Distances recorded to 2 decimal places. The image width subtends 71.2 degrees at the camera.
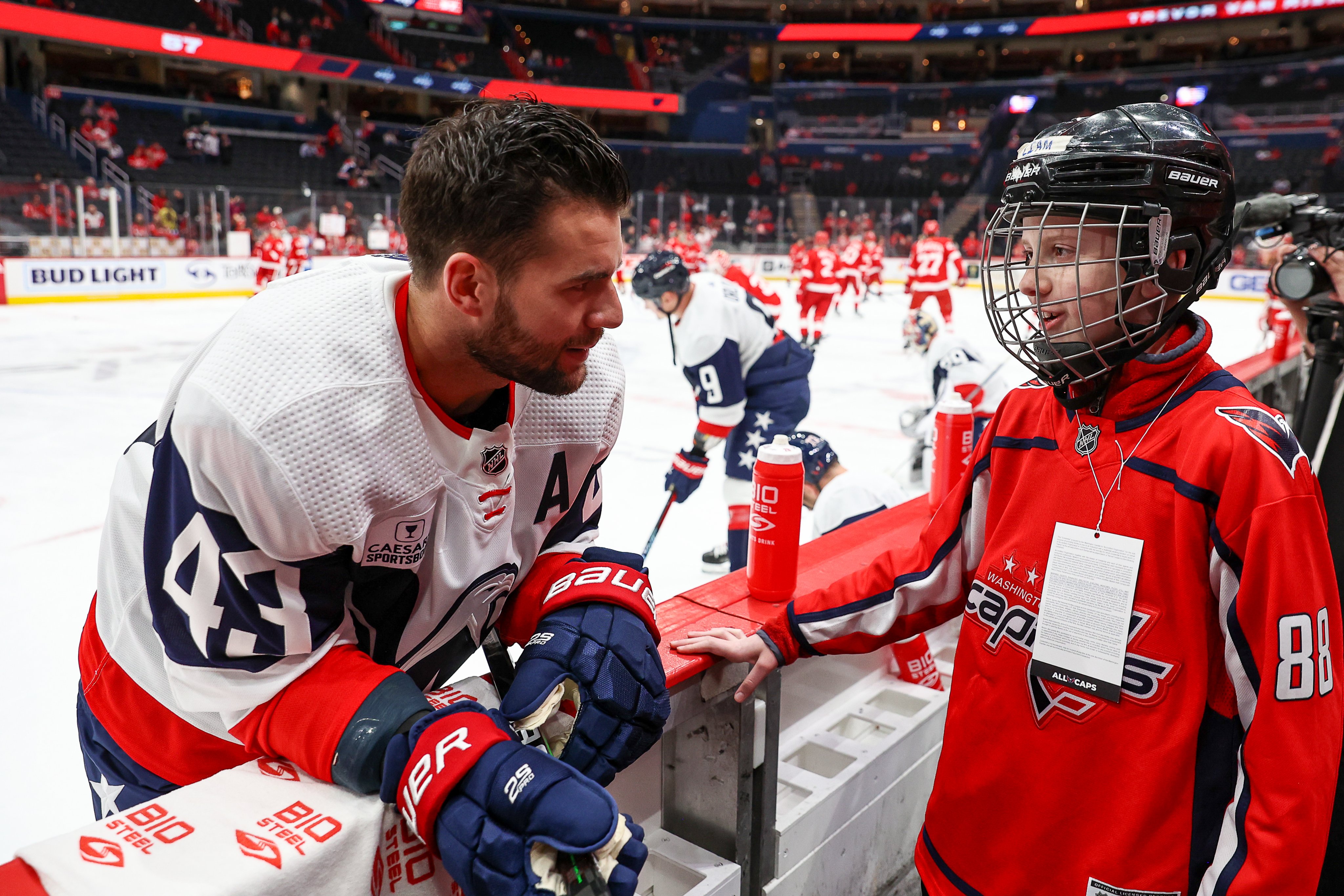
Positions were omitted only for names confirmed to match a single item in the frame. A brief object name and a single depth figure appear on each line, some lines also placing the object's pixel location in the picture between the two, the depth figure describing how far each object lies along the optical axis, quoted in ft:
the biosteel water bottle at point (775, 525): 5.31
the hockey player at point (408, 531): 2.93
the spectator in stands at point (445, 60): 90.33
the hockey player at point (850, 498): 8.93
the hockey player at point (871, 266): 49.57
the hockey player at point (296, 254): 40.78
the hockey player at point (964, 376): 13.73
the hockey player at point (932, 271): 32.30
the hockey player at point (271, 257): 39.45
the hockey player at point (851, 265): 42.88
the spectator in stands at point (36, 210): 43.55
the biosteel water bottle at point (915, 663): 6.91
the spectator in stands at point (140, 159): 64.64
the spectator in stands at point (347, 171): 74.84
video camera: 7.20
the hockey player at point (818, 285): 35.65
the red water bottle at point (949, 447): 7.43
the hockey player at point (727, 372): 12.17
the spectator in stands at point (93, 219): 42.78
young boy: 3.18
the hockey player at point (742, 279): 23.45
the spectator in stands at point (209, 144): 68.23
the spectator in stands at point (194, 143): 67.82
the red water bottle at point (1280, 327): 19.40
